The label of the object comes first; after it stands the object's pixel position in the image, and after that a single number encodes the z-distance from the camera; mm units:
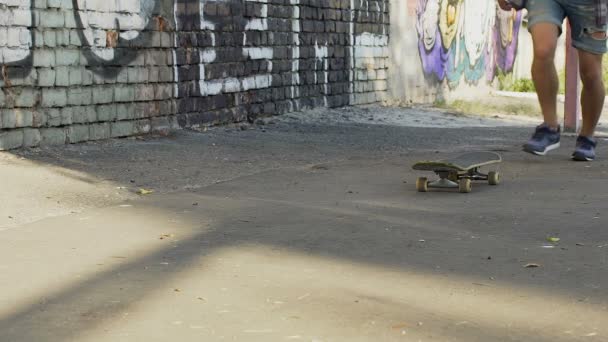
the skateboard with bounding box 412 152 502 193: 10953
